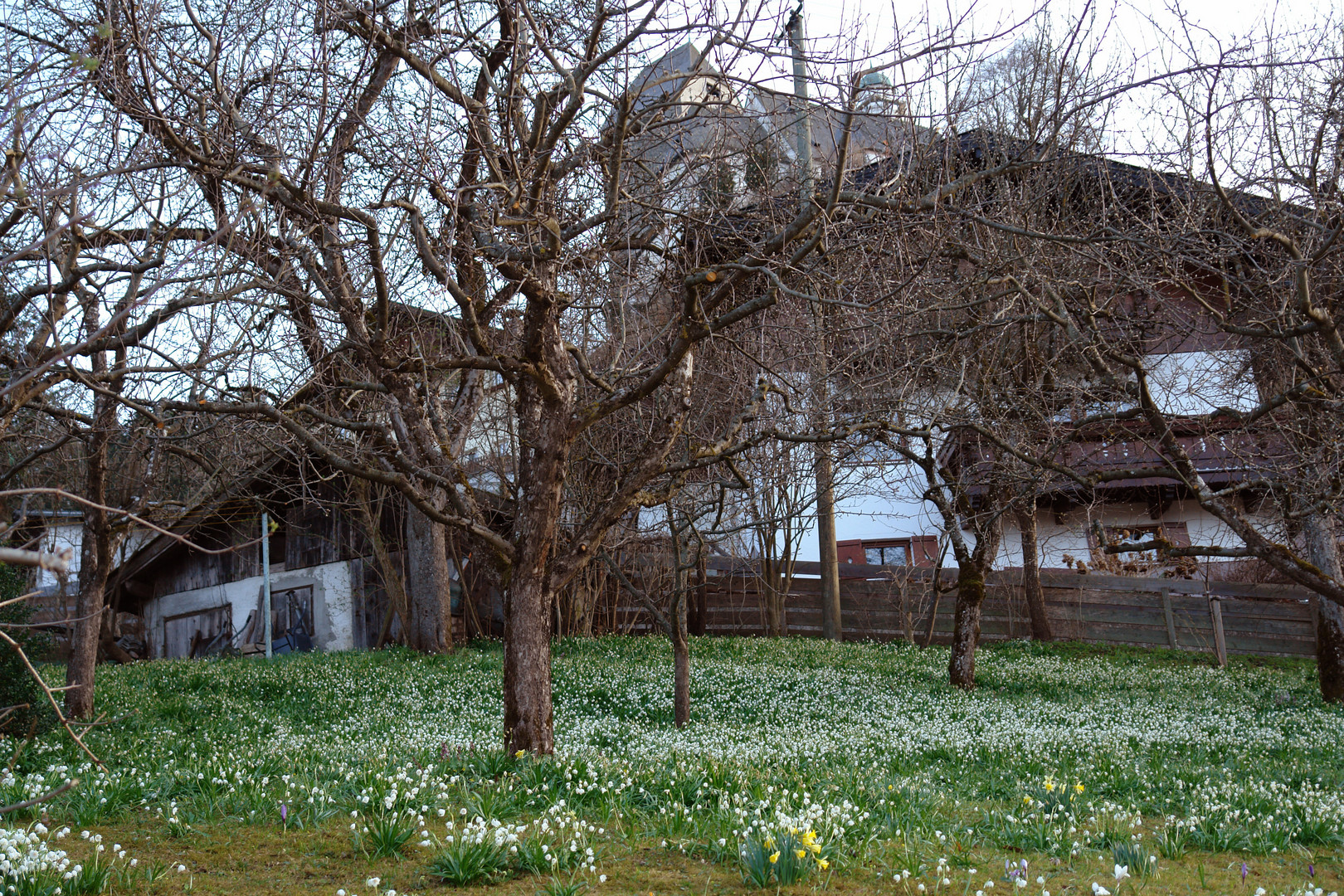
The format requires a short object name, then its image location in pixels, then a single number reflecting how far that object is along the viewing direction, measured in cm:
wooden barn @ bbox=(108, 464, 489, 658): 2053
